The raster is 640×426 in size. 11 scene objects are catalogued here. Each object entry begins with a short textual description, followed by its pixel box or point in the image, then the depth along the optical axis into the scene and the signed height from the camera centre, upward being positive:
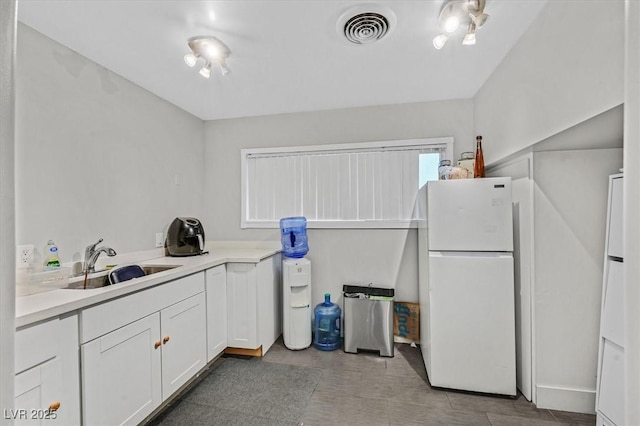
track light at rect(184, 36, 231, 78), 1.82 +1.06
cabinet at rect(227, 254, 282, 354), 2.47 -0.83
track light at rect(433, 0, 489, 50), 1.51 +1.08
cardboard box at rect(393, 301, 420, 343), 2.78 -1.09
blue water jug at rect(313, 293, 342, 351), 2.73 -1.13
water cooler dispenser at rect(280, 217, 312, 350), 2.68 -0.87
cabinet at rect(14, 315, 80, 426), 1.08 -0.66
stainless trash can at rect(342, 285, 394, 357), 2.60 -1.03
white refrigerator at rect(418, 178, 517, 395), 1.98 -0.53
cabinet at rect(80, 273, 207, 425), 1.38 -0.86
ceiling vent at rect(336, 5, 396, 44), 1.58 +1.10
